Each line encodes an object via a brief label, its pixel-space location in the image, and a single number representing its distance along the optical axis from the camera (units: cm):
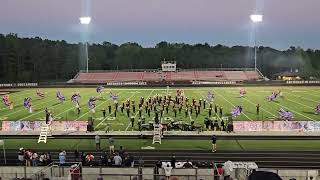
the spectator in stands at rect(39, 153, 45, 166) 1991
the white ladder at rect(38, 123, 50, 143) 2678
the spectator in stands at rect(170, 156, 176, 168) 1789
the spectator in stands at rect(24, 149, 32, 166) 1982
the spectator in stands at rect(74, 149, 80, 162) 2121
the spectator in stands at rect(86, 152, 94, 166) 1958
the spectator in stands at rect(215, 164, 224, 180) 1577
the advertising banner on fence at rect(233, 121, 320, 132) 2816
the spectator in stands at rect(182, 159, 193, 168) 1747
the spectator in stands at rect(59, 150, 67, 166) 1916
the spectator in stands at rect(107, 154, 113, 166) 1926
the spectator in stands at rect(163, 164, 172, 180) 1579
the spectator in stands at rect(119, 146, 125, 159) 2007
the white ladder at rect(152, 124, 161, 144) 2569
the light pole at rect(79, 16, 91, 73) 6141
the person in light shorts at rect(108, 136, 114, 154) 2267
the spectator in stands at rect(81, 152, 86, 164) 1972
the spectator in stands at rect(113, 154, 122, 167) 1888
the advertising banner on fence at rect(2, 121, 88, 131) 2914
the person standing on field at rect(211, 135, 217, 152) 2272
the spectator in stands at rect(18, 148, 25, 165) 2089
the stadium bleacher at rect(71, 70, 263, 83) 9325
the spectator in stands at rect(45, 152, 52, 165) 2001
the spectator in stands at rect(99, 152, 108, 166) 1934
